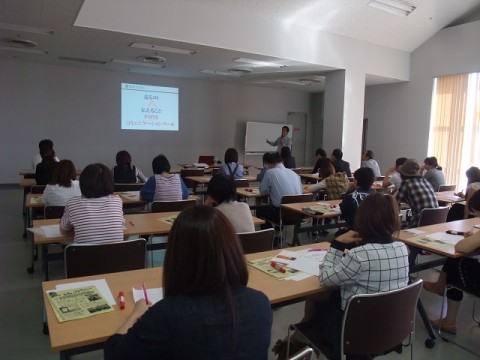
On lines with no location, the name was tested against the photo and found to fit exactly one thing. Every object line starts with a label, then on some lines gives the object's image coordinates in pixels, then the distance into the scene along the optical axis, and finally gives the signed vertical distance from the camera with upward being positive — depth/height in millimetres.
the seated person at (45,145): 5289 -113
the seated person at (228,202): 2943 -465
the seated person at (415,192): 4156 -467
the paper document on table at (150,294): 1771 -730
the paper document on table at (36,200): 4106 -694
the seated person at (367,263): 1846 -568
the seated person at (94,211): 2662 -515
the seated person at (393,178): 5742 -459
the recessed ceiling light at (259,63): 8078 +1765
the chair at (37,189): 4839 -663
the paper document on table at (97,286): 1800 -728
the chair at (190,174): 7125 -619
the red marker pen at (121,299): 1675 -721
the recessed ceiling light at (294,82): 11117 +1855
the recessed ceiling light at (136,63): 8625 +1766
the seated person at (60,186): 3750 -487
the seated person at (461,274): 2621 -893
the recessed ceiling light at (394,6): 7349 +2800
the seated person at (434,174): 6336 -401
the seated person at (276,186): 4826 -529
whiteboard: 12273 +288
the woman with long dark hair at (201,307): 1035 -458
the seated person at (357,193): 3738 -451
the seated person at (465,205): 4438 -645
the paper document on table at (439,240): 2855 -710
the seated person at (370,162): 7543 -287
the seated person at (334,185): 5117 -527
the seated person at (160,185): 4262 -497
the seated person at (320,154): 7903 -171
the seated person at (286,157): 7477 -239
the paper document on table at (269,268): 2132 -719
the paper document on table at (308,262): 2213 -711
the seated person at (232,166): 6250 -383
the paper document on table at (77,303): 1595 -731
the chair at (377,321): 1695 -799
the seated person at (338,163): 6910 -299
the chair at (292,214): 4632 -854
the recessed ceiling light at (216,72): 9656 +1798
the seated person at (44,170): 5137 -446
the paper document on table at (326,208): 4098 -691
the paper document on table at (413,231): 3210 -702
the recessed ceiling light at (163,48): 6943 +1727
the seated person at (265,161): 5208 -233
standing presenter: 10266 +102
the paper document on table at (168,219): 3393 -706
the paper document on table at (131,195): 4533 -673
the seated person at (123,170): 5516 -448
